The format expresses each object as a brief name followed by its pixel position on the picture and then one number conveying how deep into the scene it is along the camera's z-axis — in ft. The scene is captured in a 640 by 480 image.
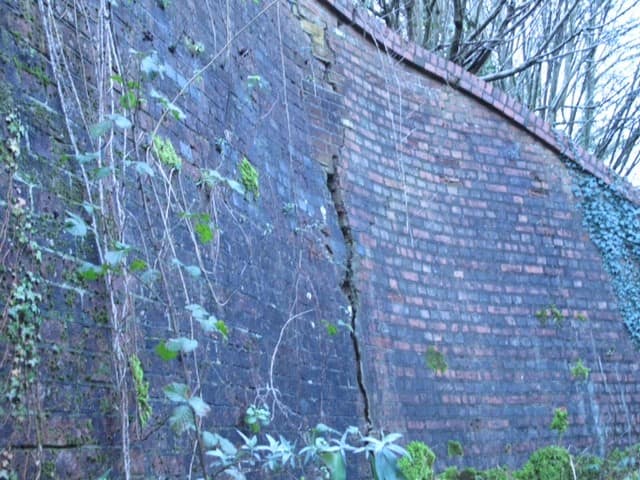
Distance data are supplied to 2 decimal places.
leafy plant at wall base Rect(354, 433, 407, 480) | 7.49
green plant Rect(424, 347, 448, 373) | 20.74
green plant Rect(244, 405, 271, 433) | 12.44
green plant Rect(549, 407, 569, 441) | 22.99
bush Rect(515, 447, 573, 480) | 21.03
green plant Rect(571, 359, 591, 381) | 24.12
